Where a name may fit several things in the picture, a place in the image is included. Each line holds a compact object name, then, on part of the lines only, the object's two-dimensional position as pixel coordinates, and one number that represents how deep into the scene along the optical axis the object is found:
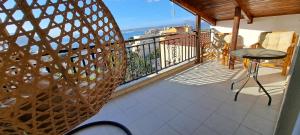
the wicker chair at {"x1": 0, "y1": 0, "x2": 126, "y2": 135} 0.56
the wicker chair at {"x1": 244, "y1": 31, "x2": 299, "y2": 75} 2.75
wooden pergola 3.14
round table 1.80
